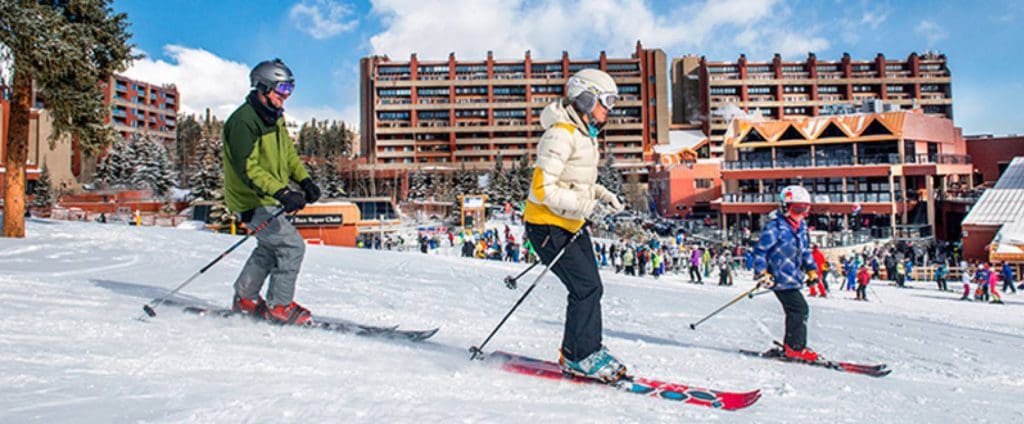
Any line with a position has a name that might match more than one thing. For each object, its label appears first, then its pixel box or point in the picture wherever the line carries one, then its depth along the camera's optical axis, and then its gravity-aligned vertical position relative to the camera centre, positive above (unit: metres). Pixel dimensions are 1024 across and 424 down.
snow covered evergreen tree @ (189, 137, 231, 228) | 34.31 +3.72
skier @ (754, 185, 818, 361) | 4.71 -0.32
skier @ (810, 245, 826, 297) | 15.95 -1.19
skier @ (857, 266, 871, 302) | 15.11 -1.50
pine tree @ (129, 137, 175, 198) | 61.09 +6.18
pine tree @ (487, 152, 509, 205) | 57.94 +3.89
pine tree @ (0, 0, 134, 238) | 10.72 +3.10
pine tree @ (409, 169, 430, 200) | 65.99 +4.31
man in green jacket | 4.16 +0.29
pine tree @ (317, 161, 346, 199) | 58.87 +4.39
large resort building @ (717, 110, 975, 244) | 35.81 +3.15
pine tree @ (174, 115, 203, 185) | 91.24 +14.88
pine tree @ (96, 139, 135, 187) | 61.94 +6.39
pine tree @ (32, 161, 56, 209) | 47.09 +2.90
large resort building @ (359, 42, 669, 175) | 80.25 +15.75
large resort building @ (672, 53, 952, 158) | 74.75 +17.47
